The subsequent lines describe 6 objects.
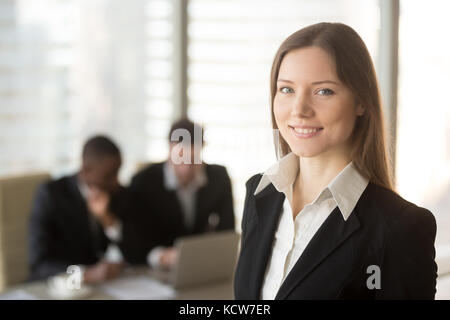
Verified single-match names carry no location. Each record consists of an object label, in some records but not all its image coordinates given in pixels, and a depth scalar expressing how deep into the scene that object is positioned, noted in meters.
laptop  2.89
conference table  2.87
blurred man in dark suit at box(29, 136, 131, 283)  3.69
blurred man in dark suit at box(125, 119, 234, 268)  4.09
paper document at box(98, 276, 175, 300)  3.00
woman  1.59
